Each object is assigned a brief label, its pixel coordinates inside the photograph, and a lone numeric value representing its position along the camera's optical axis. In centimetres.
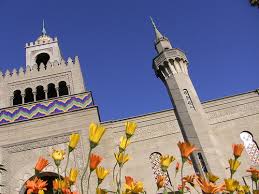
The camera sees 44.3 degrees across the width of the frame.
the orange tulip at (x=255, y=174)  218
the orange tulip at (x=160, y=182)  233
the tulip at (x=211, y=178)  211
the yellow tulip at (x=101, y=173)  200
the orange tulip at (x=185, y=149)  207
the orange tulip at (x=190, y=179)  231
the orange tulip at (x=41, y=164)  203
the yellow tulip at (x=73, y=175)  203
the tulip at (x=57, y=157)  214
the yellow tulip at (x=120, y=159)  211
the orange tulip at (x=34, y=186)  204
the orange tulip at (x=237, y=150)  209
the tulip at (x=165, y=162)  226
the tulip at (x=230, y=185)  195
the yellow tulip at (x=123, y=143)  214
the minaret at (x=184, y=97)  1246
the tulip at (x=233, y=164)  211
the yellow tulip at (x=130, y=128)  210
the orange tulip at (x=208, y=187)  179
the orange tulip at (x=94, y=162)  187
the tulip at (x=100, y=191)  188
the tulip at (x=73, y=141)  202
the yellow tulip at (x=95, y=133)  188
